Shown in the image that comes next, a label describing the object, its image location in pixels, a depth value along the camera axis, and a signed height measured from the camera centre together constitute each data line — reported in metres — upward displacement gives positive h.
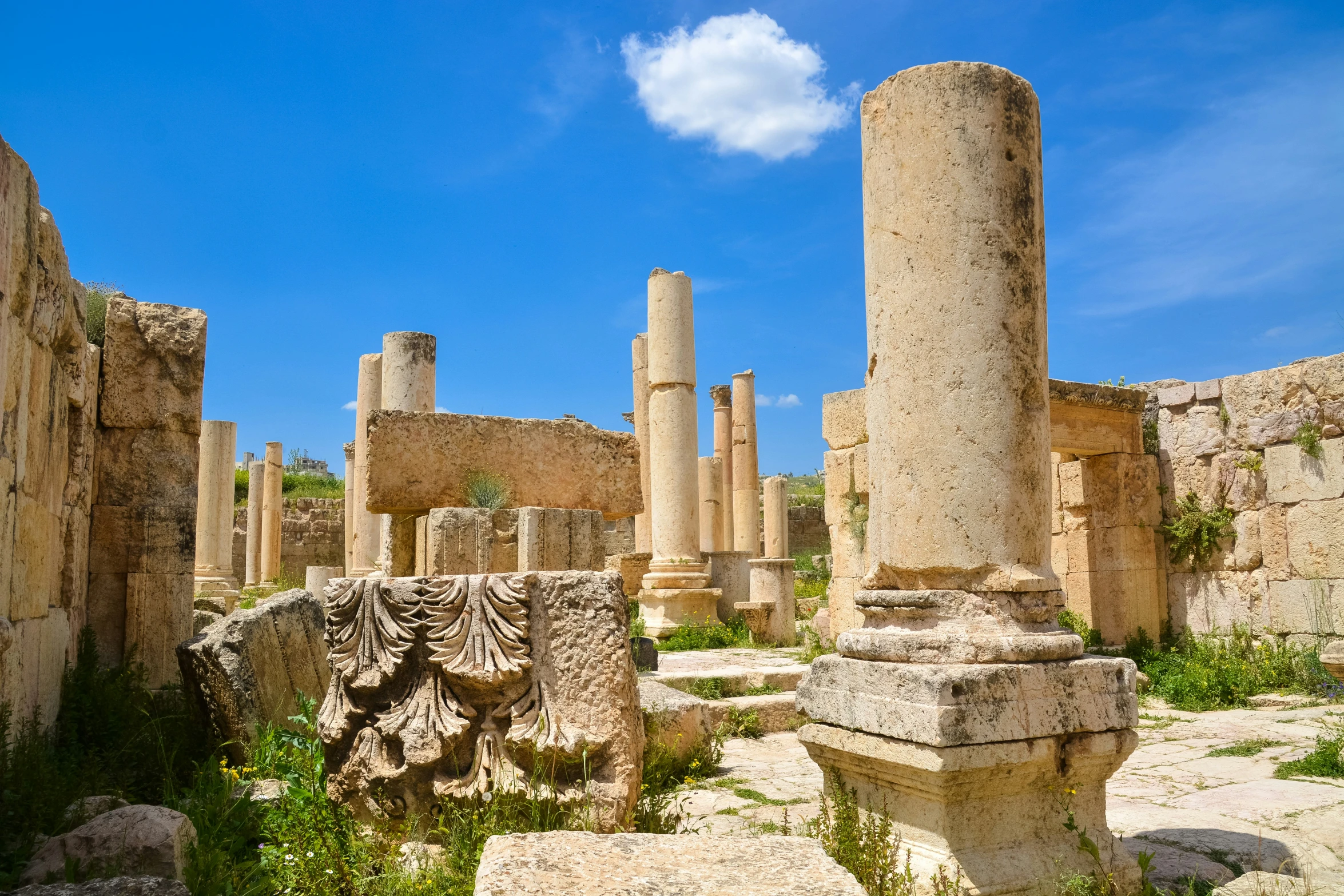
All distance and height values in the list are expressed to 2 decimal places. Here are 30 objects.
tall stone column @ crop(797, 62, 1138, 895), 3.46 +0.02
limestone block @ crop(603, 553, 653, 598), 16.59 -0.18
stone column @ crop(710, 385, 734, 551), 23.53 +3.18
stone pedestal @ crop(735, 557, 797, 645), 12.55 -0.49
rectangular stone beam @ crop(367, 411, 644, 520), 6.35 +0.68
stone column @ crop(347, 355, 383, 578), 13.98 +1.20
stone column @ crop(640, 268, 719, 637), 13.41 +1.58
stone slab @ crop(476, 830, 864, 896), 2.35 -0.80
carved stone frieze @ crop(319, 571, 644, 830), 3.90 -0.56
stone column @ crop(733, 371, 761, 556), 21.19 +2.08
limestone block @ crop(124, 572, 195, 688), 6.60 -0.37
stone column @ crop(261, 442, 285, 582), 23.52 +1.15
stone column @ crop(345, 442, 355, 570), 16.72 +1.09
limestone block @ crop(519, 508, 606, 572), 6.24 +0.12
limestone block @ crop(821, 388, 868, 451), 11.41 +1.61
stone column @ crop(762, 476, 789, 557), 23.48 +0.98
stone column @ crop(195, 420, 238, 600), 18.39 +1.21
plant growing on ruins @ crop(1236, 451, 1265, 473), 9.58 +0.84
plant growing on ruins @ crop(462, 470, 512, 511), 6.46 +0.46
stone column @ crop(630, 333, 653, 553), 18.81 +2.86
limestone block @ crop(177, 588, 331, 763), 5.12 -0.57
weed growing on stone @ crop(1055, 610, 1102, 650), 10.17 -0.85
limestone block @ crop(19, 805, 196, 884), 3.16 -0.94
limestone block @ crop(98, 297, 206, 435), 6.66 +1.40
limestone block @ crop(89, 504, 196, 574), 6.60 +0.18
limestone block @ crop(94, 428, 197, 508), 6.66 +0.68
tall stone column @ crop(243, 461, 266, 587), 24.30 +0.66
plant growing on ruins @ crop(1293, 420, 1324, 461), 9.05 +0.99
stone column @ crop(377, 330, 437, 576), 11.52 +2.28
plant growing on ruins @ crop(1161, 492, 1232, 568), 9.91 +0.18
